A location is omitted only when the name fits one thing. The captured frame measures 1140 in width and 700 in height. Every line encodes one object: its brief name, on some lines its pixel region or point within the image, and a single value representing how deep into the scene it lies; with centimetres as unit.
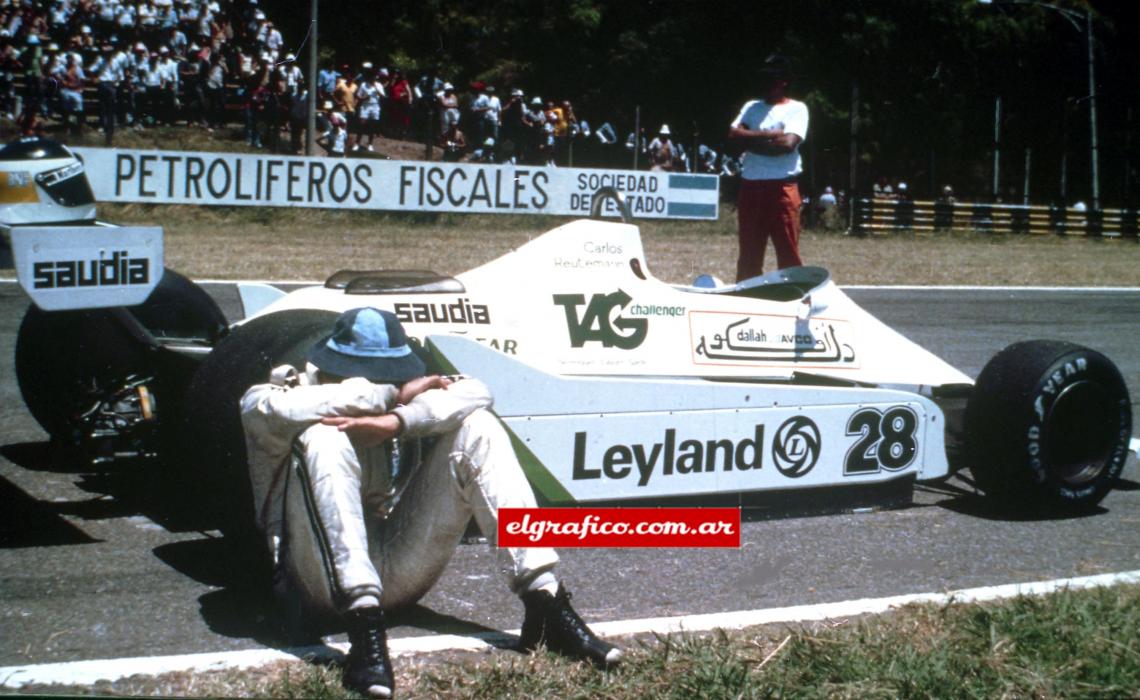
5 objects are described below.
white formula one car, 540
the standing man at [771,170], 877
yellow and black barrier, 2928
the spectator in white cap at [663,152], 2553
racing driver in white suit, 389
